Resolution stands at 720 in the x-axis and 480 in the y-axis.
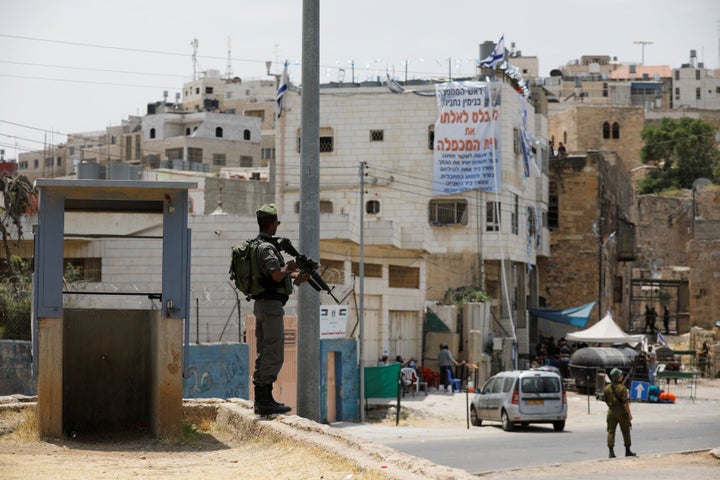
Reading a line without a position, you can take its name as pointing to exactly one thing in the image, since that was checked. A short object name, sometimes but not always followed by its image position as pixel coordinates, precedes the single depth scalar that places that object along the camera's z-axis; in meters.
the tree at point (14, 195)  29.36
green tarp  30.38
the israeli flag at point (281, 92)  46.94
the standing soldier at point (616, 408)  18.58
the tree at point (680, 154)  91.69
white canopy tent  40.34
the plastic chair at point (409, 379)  33.25
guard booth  8.61
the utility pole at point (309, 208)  9.40
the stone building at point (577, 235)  54.81
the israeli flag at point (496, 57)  46.75
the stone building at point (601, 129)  95.44
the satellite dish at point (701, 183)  82.88
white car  25.89
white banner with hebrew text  45.91
